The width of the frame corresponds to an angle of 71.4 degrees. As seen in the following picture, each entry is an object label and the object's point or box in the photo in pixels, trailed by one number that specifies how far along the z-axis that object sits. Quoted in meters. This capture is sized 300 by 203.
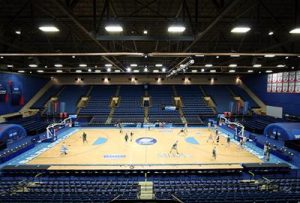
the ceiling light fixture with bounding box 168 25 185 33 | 9.00
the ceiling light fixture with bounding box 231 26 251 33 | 9.05
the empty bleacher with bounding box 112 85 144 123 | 41.13
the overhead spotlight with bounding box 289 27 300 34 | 9.00
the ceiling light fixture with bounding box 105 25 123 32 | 8.75
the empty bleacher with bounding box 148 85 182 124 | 41.47
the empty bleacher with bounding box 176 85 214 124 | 42.25
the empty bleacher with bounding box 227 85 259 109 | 47.31
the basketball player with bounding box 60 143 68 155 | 22.44
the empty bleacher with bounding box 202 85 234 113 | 46.22
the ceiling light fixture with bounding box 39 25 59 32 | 8.83
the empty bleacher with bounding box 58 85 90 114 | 45.22
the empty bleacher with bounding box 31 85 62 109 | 45.35
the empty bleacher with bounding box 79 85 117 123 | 41.91
